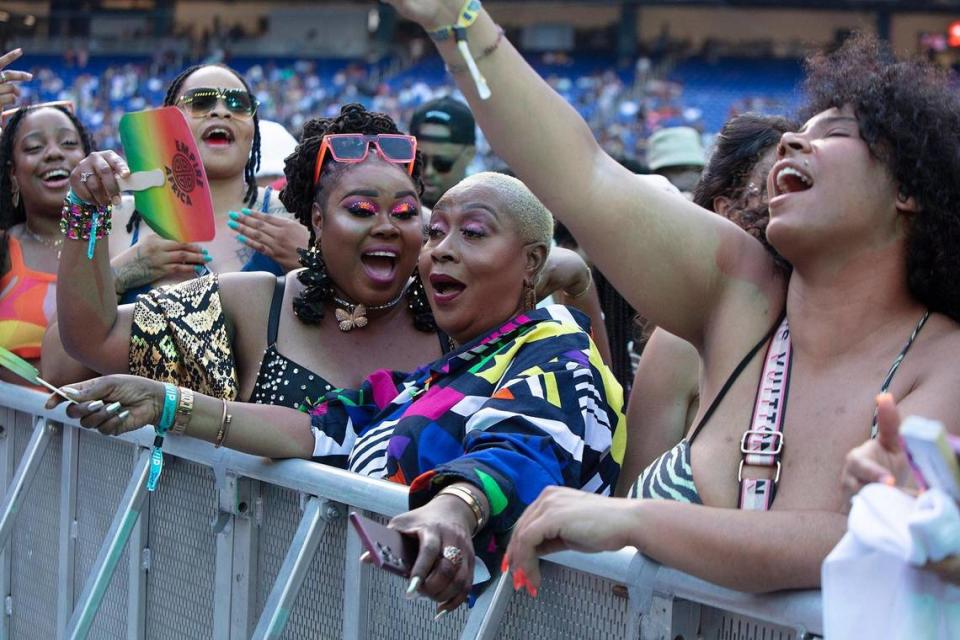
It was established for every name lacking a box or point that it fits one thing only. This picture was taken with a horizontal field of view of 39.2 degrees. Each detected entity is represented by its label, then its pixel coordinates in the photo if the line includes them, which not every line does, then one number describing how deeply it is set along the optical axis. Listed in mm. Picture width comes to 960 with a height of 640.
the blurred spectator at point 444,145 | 5332
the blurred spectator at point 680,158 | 6281
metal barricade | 1922
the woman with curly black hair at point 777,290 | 1842
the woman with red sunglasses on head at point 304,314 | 3252
